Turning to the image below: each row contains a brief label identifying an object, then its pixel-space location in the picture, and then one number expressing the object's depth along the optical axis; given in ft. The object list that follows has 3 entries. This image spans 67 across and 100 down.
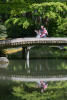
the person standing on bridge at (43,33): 92.70
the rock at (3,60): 81.51
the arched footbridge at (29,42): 84.12
